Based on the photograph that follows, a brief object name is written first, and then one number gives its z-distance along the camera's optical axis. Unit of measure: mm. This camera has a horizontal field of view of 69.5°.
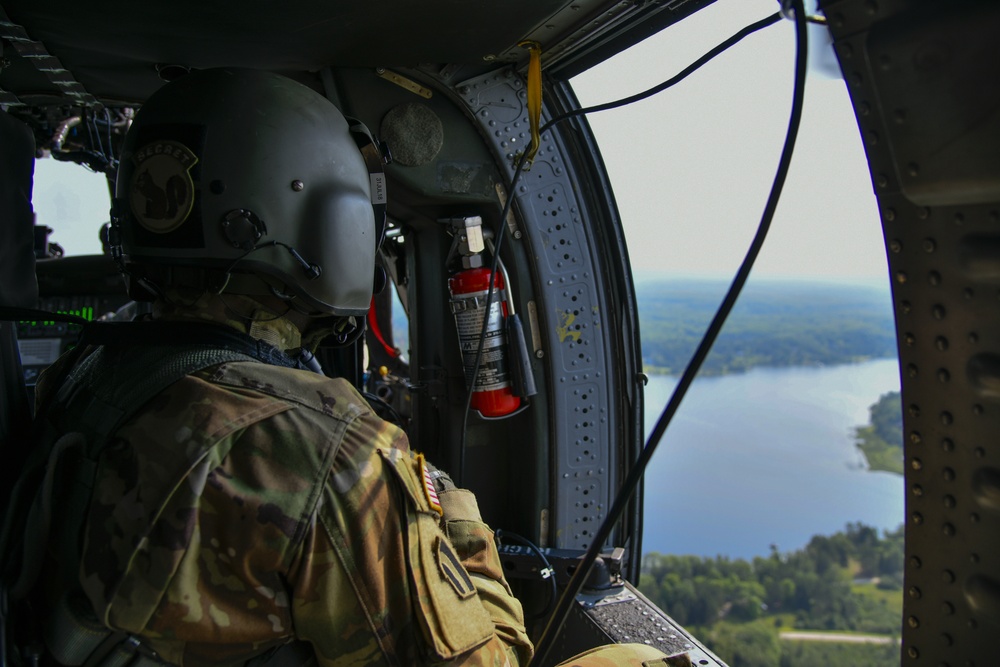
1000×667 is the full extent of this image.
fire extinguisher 2629
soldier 1161
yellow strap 2338
